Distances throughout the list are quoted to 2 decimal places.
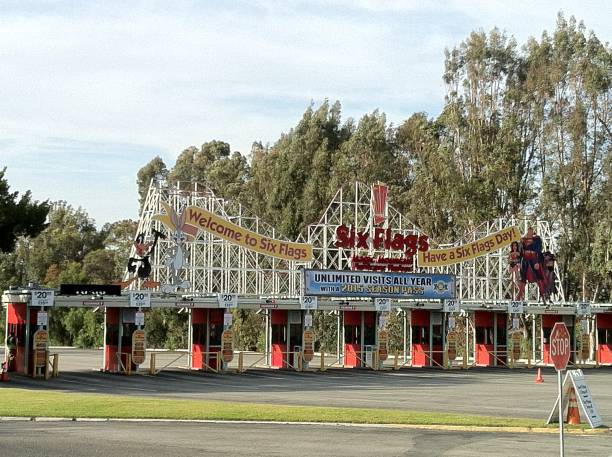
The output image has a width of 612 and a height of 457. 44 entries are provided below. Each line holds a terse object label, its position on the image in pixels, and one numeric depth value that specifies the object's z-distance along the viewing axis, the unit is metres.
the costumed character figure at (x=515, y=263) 61.19
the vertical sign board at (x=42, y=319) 43.88
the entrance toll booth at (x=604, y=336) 61.11
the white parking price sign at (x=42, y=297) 44.25
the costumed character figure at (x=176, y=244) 50.08
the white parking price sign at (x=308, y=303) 52.12
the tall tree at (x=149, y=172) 121.88
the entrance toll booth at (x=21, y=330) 44.62
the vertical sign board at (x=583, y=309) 58.44
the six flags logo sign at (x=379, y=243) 54.56
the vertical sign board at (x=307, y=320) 52.72
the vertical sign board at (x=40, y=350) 43.38
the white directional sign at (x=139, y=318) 47.69
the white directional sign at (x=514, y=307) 57.06
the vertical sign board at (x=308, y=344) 52.34
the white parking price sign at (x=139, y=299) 47.56
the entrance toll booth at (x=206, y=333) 51.25
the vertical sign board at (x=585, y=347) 62.25
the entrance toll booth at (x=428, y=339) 56.50
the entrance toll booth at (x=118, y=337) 48.34
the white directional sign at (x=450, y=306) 56.09
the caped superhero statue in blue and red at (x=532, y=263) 60.78
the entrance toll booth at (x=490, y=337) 58.69
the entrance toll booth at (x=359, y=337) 54.81
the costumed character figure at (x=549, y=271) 60.69
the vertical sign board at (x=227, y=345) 50.19
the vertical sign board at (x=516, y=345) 58.22
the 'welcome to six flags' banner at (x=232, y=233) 51.53
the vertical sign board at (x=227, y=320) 50.56
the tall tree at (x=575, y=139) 74.06
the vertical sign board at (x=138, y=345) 47.84
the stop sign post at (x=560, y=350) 18.41
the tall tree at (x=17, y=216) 46.94
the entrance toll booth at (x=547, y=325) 60.06
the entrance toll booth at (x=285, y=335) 53.06
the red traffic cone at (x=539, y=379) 43.92
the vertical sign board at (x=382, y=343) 54.31
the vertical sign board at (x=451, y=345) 58.56
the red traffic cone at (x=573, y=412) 25.39
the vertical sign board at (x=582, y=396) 24.48
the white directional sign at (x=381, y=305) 54.12
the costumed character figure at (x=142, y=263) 49.94
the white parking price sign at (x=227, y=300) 49.91
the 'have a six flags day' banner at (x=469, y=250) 58.53
